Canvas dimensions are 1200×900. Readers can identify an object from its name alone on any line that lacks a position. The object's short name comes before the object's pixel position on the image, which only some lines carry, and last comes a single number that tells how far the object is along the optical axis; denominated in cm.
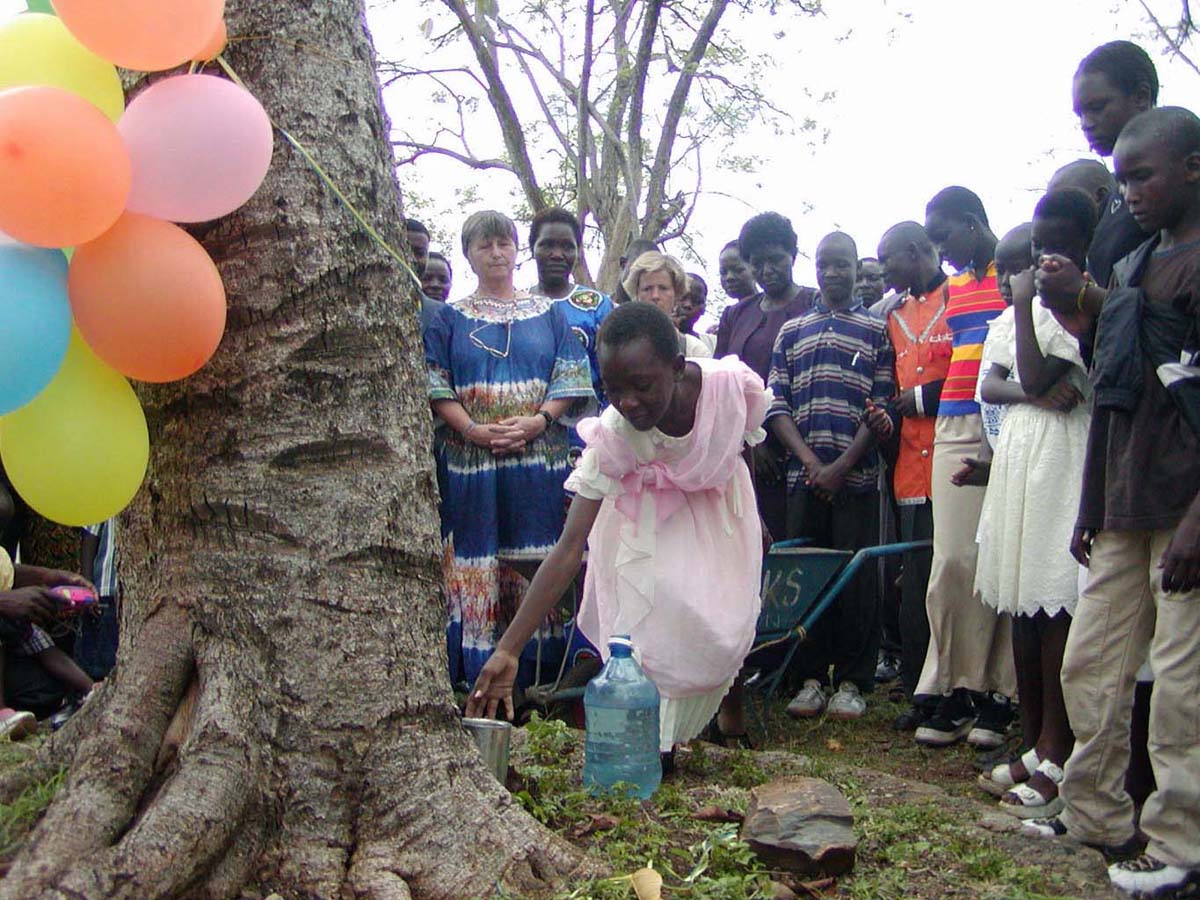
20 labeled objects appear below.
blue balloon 203
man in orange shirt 533
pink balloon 218
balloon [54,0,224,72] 209
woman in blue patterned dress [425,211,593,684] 489
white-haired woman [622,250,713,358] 562
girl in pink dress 368
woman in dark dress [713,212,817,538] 604
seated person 457
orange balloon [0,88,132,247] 197
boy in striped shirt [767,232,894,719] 556
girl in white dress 382
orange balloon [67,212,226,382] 213
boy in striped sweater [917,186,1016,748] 477
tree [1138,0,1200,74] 1368
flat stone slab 270
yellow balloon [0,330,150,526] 225
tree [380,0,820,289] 1590
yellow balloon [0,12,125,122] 220
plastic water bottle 327
